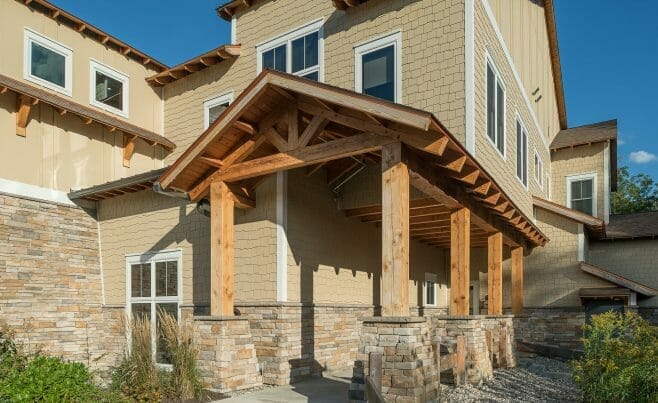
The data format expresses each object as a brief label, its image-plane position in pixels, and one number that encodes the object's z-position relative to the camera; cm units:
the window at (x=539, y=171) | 1792
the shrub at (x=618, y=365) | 657
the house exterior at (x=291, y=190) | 868
